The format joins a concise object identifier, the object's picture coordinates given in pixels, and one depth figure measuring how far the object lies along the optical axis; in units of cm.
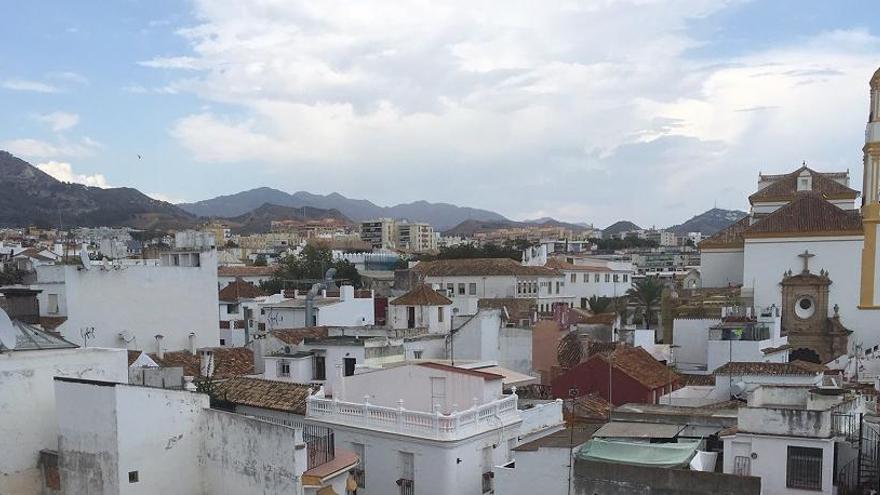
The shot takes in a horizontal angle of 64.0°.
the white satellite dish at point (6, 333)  1475
